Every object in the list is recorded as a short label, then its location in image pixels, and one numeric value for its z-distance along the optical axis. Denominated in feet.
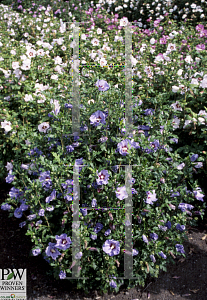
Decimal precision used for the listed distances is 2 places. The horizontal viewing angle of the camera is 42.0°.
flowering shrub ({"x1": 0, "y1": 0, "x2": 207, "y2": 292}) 7.07
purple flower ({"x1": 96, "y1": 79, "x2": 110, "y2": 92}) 7.50
